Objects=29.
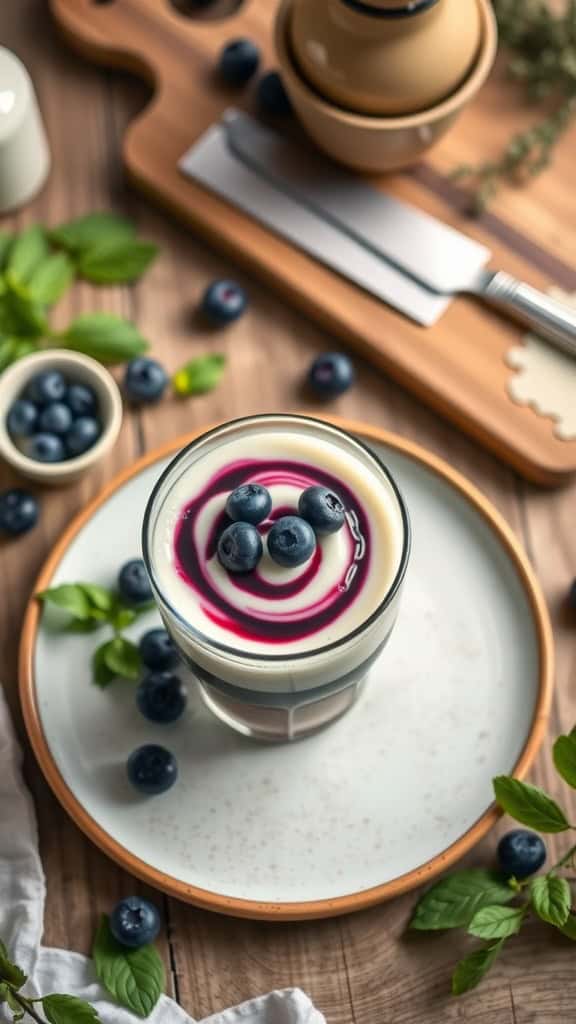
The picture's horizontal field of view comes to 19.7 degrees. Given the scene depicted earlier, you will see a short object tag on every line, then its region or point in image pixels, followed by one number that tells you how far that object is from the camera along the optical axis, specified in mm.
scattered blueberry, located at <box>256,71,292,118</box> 691
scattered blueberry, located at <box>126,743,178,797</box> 572
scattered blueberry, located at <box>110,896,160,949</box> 566
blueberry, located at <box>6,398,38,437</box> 639
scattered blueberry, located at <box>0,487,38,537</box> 629
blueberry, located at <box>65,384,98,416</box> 643
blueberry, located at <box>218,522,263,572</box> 506
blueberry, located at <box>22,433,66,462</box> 635
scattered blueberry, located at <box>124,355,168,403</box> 651
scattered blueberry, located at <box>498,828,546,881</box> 575
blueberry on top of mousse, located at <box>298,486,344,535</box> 508
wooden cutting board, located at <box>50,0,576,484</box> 648
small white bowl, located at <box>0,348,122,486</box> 631
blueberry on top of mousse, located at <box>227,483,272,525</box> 511
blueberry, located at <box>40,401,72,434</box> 636
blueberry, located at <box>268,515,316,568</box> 504
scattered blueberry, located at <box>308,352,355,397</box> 651
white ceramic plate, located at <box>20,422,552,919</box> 569
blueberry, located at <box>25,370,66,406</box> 638
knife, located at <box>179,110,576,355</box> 653
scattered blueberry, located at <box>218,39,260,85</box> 697
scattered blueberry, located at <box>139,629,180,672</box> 592
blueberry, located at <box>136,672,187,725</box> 584
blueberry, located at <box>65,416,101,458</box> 638
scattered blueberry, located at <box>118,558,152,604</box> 599
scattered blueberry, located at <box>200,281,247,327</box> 666
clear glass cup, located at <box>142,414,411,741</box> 507
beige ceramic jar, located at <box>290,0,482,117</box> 620
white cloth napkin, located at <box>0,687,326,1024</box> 559
